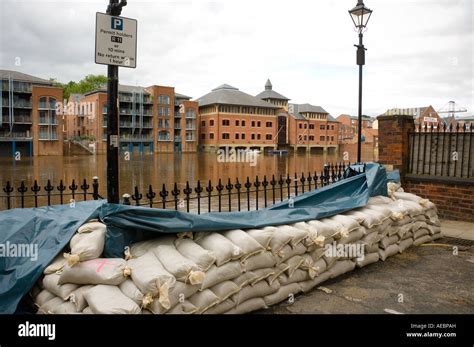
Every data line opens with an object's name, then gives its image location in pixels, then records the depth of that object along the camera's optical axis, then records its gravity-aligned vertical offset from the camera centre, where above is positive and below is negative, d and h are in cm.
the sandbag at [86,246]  369 -101
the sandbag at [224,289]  405 -151
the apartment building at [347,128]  11088 +601
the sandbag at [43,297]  382 -152
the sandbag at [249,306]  423 -179
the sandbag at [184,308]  366 -156
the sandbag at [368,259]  576 -170
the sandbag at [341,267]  538 -170
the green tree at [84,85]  8462 +1381
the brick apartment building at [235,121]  7856 +576
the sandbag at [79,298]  355 -142
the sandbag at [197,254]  394 -112
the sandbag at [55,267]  386 -122
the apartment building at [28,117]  5603 +434
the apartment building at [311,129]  9119 +492
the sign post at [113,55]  430 +105
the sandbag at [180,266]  372 -118
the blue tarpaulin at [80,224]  389 -91
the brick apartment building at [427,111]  8558 +871
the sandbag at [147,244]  407 -106
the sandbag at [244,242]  429 -107
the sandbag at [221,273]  395 -133
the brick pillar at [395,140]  1008 +24
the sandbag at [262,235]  446 -103
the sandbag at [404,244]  658 -167
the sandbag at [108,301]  332 -138
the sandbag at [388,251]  612 -168
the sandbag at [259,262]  429 -130
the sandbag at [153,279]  351 -124
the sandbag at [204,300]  384 -155
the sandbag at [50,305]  370 -155
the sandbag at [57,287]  365 -136
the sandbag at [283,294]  453 -178
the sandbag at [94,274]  363 -122
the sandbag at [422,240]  703 -169
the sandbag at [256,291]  423 -164
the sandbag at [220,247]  408 -108
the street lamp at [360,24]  935 +310
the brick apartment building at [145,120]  6731 +495
